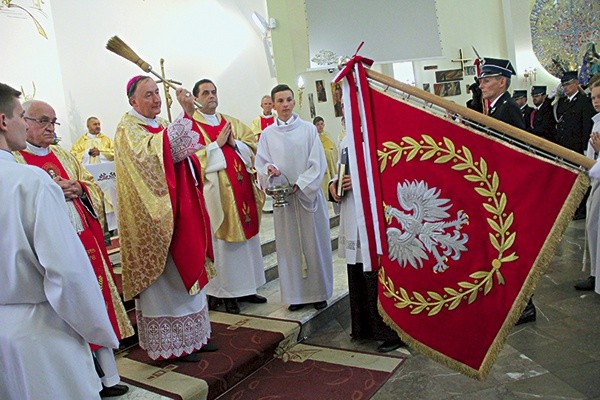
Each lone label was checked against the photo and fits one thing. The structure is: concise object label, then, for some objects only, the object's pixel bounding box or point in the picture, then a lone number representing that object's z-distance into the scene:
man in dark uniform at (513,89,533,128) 10.54
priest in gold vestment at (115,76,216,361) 3.30
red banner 1.91
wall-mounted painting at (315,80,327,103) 9.08
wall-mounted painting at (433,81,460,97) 11.83
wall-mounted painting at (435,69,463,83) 11.79
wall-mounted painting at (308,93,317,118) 9.01
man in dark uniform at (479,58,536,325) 3.74
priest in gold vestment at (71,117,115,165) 7.88
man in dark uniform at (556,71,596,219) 7.57
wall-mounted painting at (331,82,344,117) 9.30
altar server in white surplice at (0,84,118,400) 1.76
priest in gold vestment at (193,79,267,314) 4.45
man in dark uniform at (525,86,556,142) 9.44
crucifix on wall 12.13
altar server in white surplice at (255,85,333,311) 4.45
